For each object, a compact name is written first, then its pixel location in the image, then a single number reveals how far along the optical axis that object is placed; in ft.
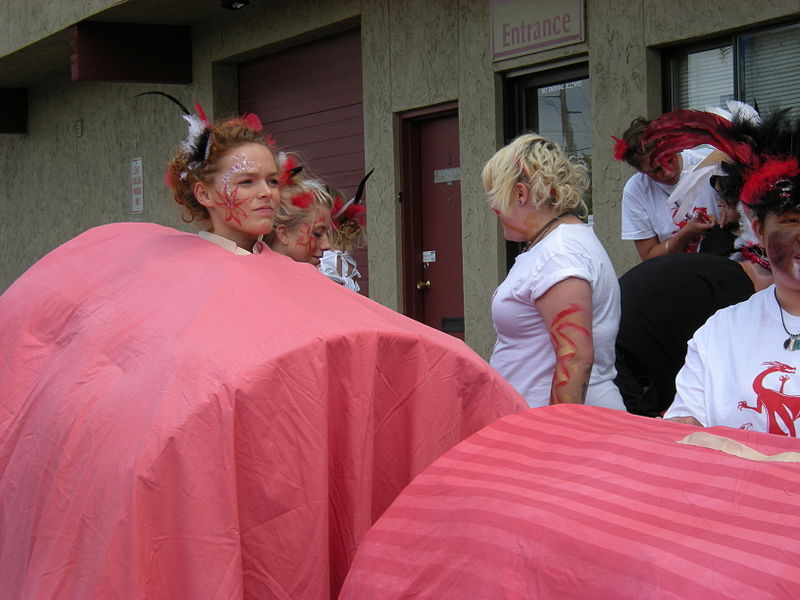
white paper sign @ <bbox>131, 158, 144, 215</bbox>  40.96
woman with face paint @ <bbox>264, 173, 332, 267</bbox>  13.46
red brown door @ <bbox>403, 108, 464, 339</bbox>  28.19
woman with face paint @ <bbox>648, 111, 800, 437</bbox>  7.53
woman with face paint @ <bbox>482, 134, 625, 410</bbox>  9.93
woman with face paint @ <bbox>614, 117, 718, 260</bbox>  12.42
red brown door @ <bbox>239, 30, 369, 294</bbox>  31.30
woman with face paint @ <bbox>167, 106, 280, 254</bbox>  9.37
